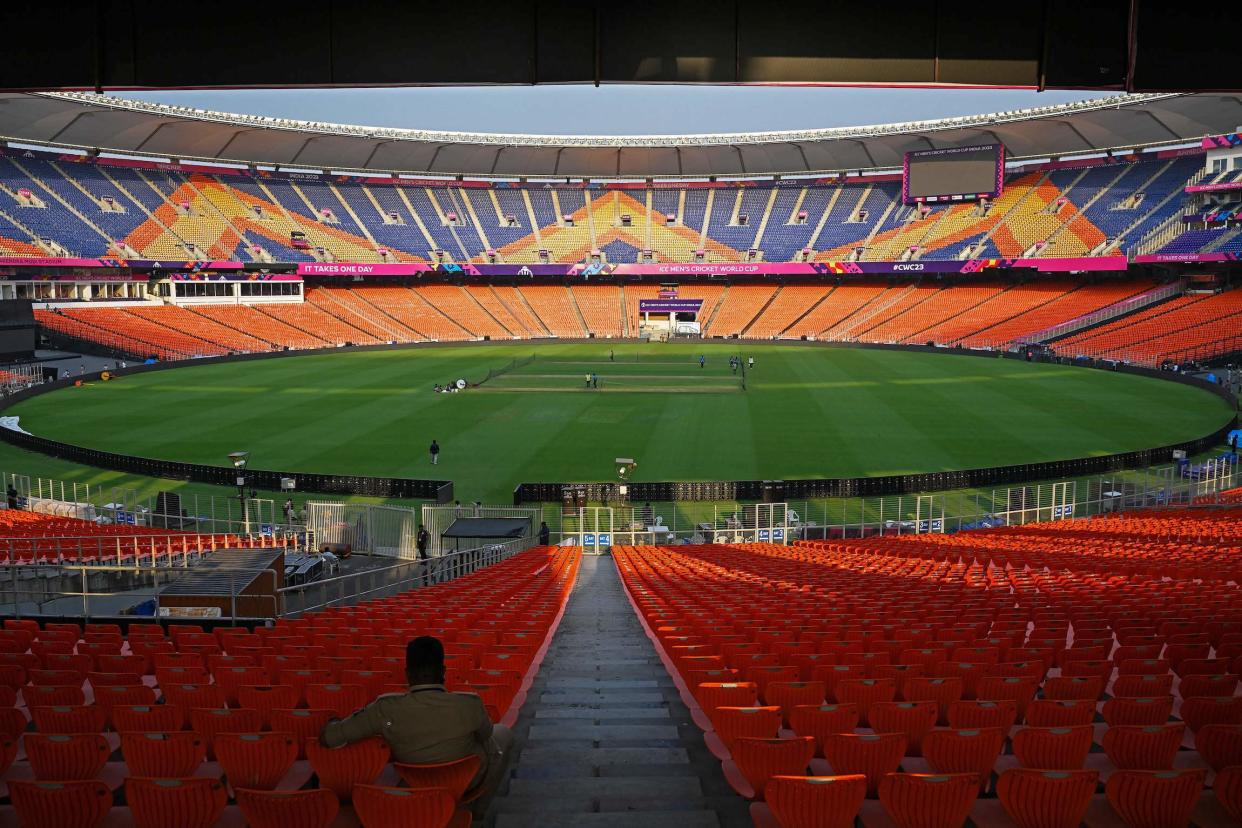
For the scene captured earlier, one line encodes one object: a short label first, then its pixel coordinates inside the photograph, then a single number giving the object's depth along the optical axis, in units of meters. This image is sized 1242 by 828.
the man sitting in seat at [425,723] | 5.21
